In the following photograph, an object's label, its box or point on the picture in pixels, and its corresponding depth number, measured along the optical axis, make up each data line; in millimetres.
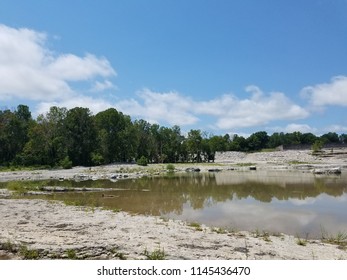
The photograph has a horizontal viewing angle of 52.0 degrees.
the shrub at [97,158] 92681
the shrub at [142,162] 93062
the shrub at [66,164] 82812
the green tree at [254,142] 190625
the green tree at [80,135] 94500
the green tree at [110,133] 103375
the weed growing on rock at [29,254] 11219
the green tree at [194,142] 120250
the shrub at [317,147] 130138
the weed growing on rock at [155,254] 10820
